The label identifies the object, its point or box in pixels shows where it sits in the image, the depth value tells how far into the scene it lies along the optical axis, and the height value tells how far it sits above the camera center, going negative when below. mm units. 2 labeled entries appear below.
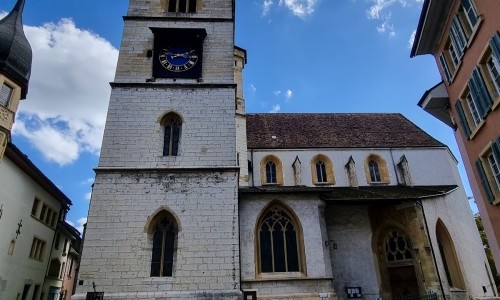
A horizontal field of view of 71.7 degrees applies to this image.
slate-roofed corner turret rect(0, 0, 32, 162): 15672 +10925
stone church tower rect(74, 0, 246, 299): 11938 +5101
